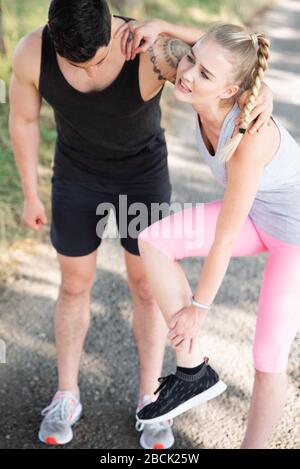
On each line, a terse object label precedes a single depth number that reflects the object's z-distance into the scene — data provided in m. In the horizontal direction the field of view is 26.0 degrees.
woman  1.94
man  2.22
